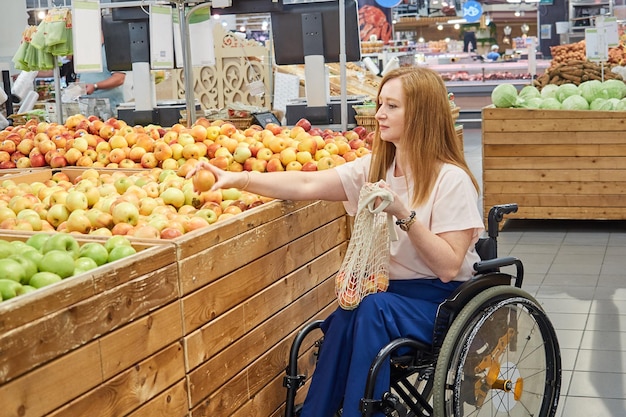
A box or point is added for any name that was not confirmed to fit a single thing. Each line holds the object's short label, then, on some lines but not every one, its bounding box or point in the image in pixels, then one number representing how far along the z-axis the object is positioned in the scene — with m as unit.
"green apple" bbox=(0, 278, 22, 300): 2.03
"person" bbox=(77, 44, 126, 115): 8.04
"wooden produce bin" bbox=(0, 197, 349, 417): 1.97
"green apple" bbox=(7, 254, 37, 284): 2.18
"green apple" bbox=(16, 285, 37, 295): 2.07
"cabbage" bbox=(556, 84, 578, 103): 7.09
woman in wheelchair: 2.64
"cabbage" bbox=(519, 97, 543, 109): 6.79
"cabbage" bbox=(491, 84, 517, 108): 6.68
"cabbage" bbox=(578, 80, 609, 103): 7.00
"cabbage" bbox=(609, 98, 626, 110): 6.57
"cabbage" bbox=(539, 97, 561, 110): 6.75
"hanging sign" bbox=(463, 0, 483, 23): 19.50
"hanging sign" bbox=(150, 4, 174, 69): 4.73
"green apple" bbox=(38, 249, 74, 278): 2.21
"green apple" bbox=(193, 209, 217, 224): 2.95
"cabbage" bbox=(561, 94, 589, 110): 6.65
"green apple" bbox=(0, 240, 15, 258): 2.30
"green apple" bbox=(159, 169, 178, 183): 3.53
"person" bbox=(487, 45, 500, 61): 16.38
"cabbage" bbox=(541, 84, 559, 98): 7.30
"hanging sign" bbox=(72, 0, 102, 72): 4.72
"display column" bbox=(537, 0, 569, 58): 17.58
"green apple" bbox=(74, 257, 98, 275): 2.27
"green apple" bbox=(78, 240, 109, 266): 2.37
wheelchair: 2.57
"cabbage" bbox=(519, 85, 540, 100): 7.19
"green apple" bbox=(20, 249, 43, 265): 2.24
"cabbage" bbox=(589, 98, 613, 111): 6.58
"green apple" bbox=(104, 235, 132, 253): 2.46
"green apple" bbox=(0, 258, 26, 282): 2.12
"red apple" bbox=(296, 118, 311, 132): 4.33
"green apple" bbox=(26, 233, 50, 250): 2.46
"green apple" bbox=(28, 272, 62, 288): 2.15
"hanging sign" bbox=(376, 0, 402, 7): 16.00
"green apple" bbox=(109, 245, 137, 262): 2.39
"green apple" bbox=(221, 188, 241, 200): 3.25
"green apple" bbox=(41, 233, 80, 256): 2.40
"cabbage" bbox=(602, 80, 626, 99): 7.08
